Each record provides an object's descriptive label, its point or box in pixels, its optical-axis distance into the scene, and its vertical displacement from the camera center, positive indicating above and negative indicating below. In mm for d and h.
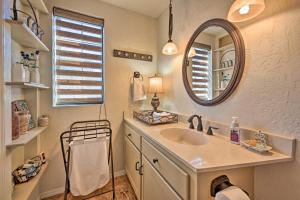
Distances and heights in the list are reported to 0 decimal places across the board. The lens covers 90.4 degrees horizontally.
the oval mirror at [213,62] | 1118 +327
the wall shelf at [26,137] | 967 -315
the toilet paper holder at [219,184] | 718 -419
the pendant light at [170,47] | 1721 +587
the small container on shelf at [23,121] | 1196 -213
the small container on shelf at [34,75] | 1408 +200
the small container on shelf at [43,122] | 1593 -277
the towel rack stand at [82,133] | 1438 -420
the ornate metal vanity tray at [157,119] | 1644 -245
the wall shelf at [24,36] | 987 +482
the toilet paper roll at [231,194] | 646 -424
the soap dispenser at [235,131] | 1032 -231
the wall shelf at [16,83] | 918 +78
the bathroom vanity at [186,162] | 744 -387
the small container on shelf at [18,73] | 1110 +175
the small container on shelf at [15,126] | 1050 -216
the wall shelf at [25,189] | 1120 -752
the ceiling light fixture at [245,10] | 871 +560
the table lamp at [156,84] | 2115 +191
